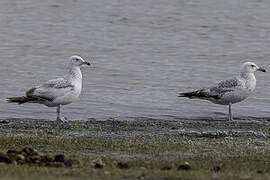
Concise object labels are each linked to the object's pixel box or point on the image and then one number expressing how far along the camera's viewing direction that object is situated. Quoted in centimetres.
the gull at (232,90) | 2962
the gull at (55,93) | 2709
